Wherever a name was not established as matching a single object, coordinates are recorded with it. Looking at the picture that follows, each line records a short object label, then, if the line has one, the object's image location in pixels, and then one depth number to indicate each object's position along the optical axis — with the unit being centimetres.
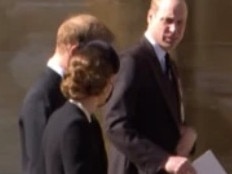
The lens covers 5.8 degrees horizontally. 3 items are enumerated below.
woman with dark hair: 945
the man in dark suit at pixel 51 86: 1043
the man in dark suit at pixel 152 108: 1106
